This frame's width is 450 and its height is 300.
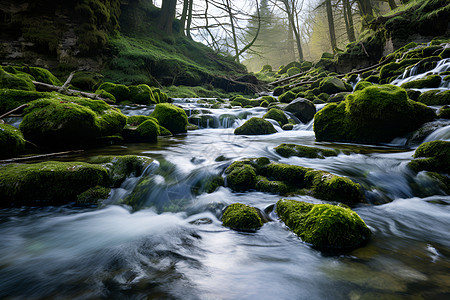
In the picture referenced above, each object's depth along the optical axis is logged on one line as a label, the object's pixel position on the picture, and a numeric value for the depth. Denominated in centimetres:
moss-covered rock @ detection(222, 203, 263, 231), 237
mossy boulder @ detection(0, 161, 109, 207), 285
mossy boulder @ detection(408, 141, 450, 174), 336
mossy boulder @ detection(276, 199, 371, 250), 190
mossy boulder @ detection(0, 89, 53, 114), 595
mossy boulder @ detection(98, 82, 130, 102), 1096
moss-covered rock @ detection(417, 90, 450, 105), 637
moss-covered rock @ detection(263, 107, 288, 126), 982
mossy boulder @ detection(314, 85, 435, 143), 523
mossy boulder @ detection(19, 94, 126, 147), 481
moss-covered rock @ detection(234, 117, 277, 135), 837
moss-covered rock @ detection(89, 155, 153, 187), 343
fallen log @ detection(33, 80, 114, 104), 797
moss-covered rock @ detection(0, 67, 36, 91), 688
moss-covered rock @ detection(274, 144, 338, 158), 466
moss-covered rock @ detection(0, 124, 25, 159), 398
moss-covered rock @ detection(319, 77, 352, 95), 1218
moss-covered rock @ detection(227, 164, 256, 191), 338
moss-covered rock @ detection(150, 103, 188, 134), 840
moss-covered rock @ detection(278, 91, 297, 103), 1390
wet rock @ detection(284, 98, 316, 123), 1000
